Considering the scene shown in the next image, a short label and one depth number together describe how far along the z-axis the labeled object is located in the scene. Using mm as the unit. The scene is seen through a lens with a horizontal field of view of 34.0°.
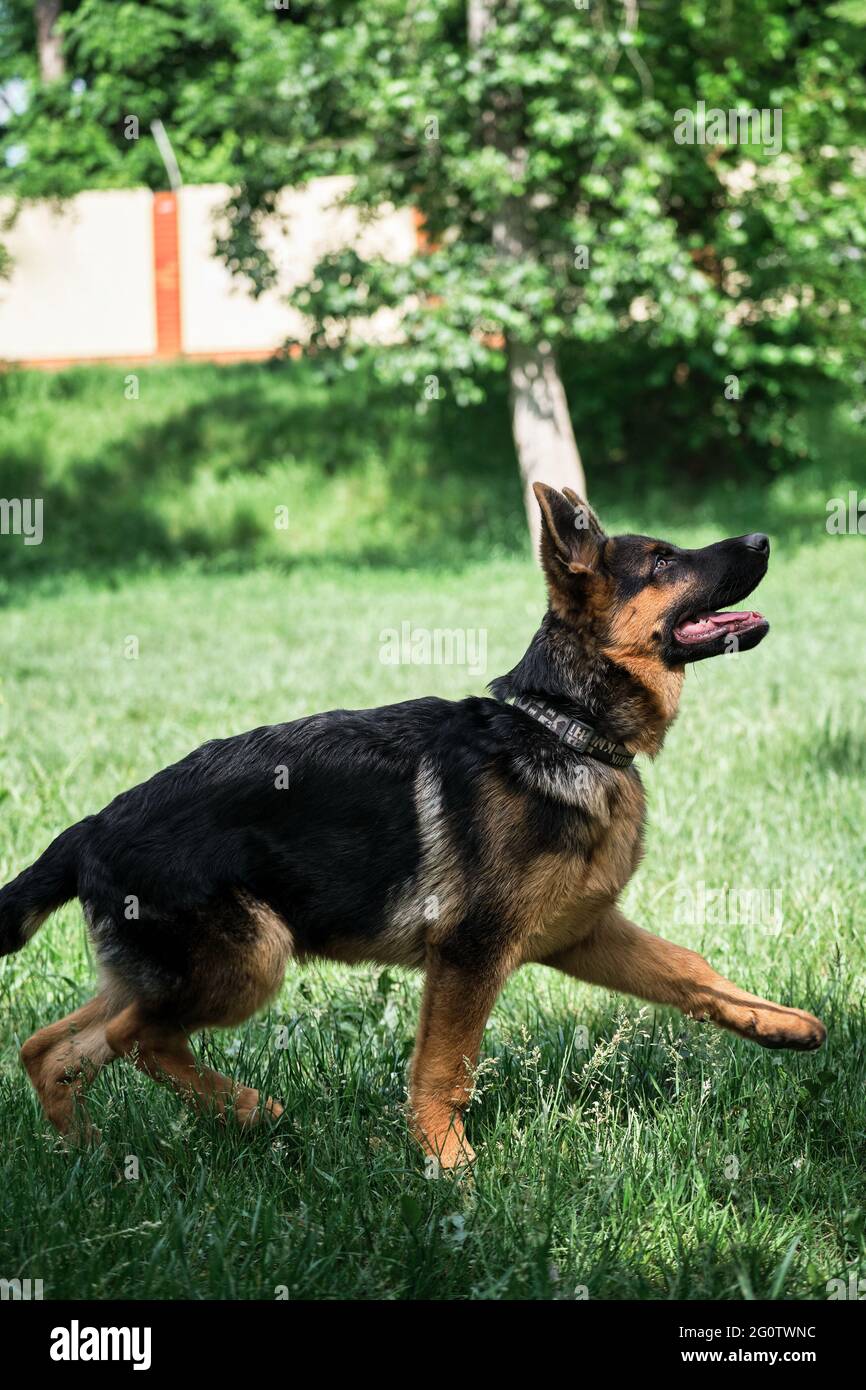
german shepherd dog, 3453
